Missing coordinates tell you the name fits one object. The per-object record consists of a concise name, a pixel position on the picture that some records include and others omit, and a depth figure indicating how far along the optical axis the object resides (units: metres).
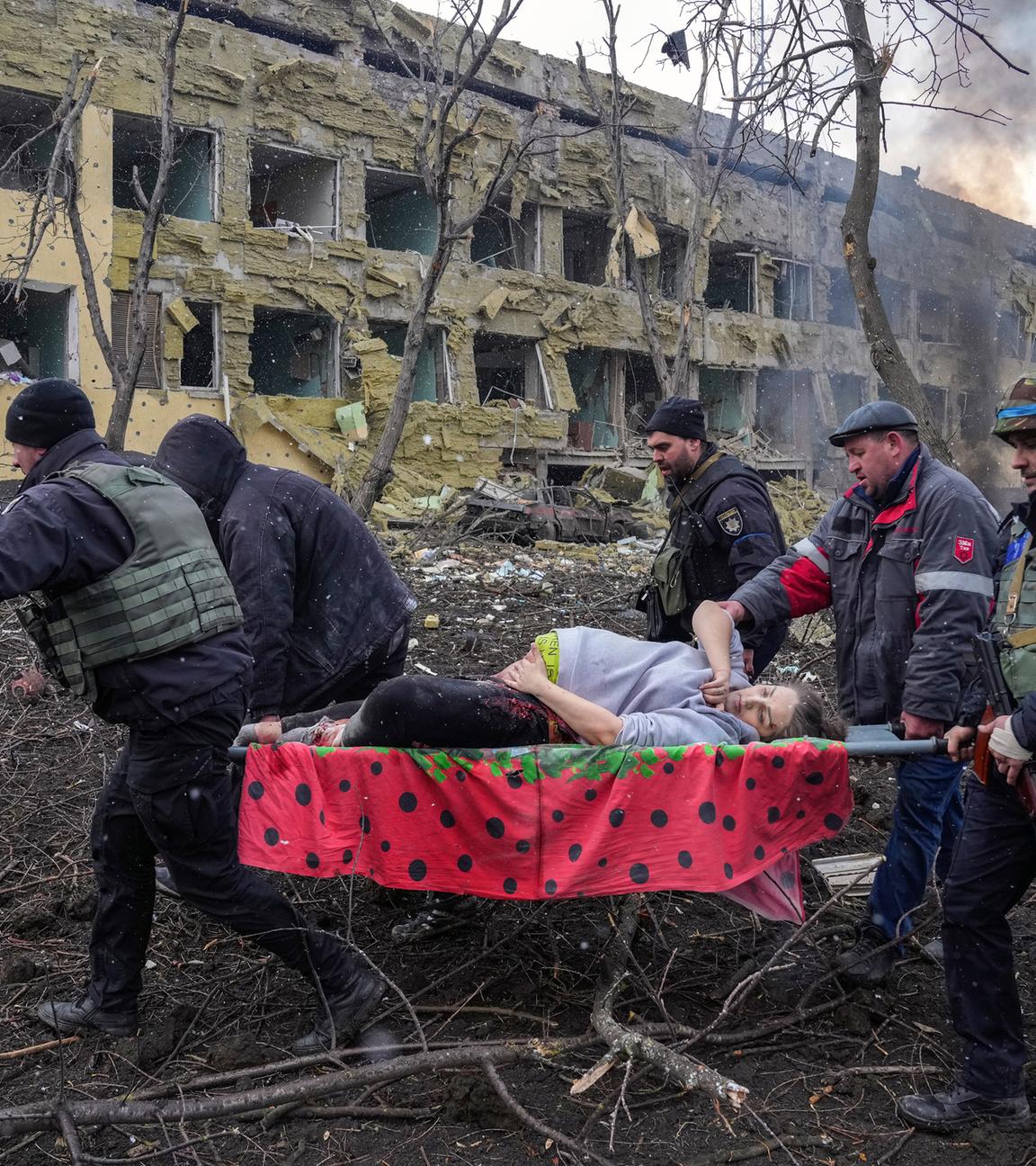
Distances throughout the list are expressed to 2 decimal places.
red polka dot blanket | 3.03
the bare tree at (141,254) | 9.40
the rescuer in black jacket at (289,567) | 3.60
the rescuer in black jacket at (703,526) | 4.31
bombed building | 16.86
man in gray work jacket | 3.33
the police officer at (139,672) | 2.72
